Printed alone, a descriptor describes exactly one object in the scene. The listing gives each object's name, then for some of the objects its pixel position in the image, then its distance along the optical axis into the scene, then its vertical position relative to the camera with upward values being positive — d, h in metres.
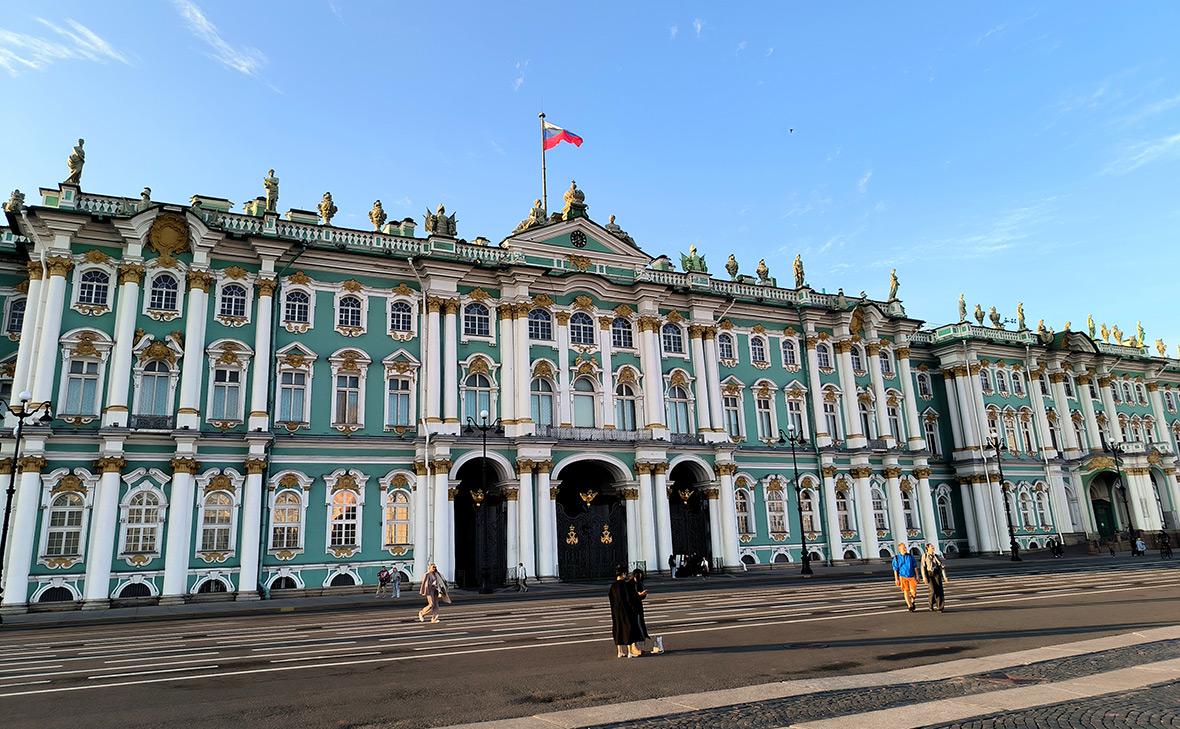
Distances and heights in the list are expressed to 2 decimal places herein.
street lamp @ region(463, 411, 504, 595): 32.81 +2.32
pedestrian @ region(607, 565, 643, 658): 13.80 -1.23
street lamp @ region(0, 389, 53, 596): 25.08 +5.26
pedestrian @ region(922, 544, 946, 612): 19.98 -1.07
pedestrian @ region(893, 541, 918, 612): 20.58 -1.00
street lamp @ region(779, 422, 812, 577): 40.06 +4.48
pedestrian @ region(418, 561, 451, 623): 21.33 -0.89
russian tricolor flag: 43.72 +23.03
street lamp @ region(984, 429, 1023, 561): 48.69 +2.97
